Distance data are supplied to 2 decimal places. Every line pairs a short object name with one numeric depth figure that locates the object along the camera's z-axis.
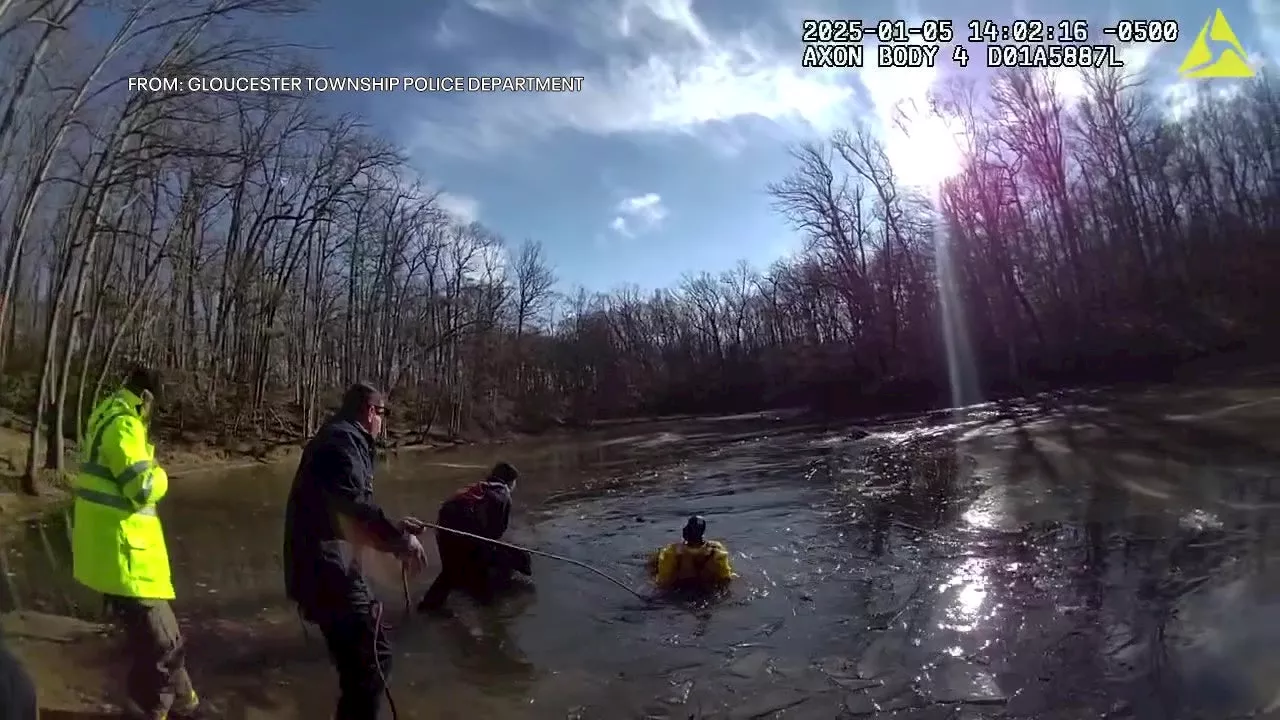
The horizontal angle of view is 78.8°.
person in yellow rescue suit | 7.85
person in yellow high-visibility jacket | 3.86
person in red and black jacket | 7.41
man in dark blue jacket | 3.71
